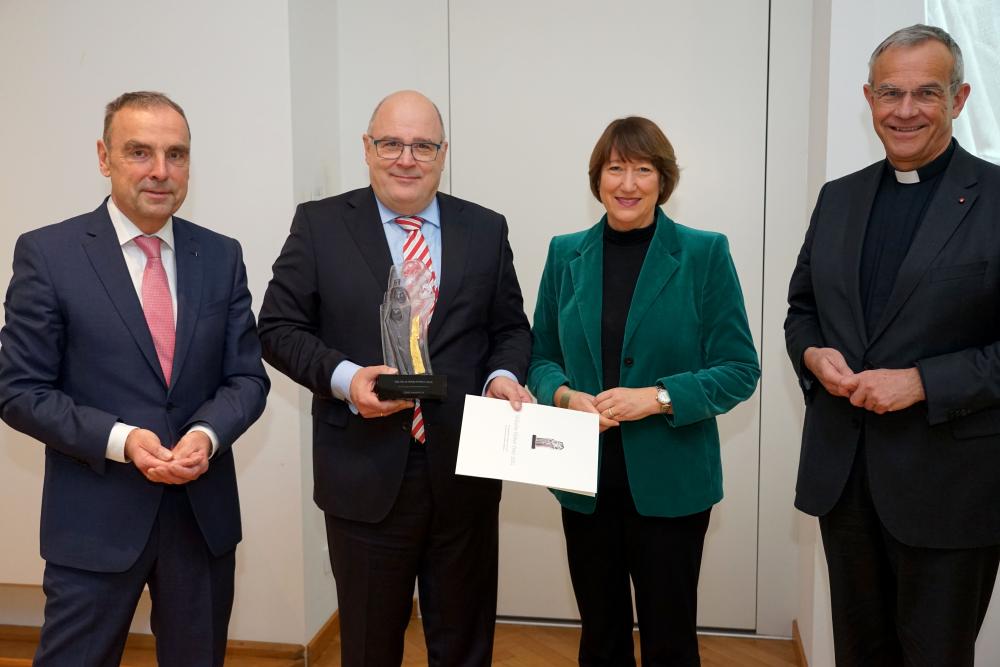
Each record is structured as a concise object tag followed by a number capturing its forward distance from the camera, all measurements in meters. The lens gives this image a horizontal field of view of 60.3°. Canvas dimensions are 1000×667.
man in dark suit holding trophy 2.24
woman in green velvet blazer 2.28
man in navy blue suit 2.02
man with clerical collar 1.96
